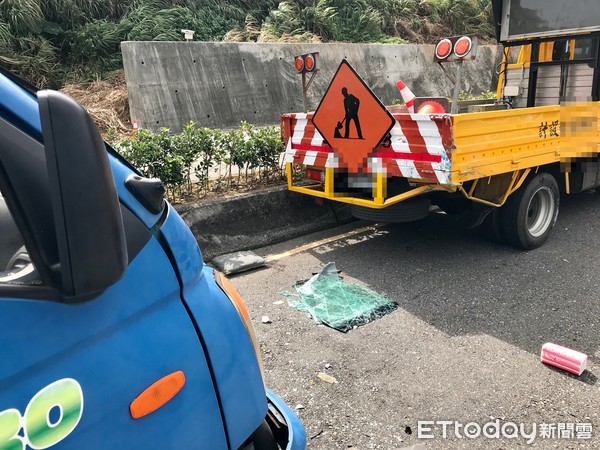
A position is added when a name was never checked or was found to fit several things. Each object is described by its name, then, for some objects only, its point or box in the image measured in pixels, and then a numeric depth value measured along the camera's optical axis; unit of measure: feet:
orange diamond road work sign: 13.32
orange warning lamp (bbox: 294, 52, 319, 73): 16.24
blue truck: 3.14
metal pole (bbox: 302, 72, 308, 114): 16.70
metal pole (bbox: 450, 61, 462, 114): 12.35
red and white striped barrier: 12.01
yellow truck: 12.62
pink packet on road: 9.27
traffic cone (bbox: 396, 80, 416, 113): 17.40
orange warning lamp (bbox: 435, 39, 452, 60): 12.90
